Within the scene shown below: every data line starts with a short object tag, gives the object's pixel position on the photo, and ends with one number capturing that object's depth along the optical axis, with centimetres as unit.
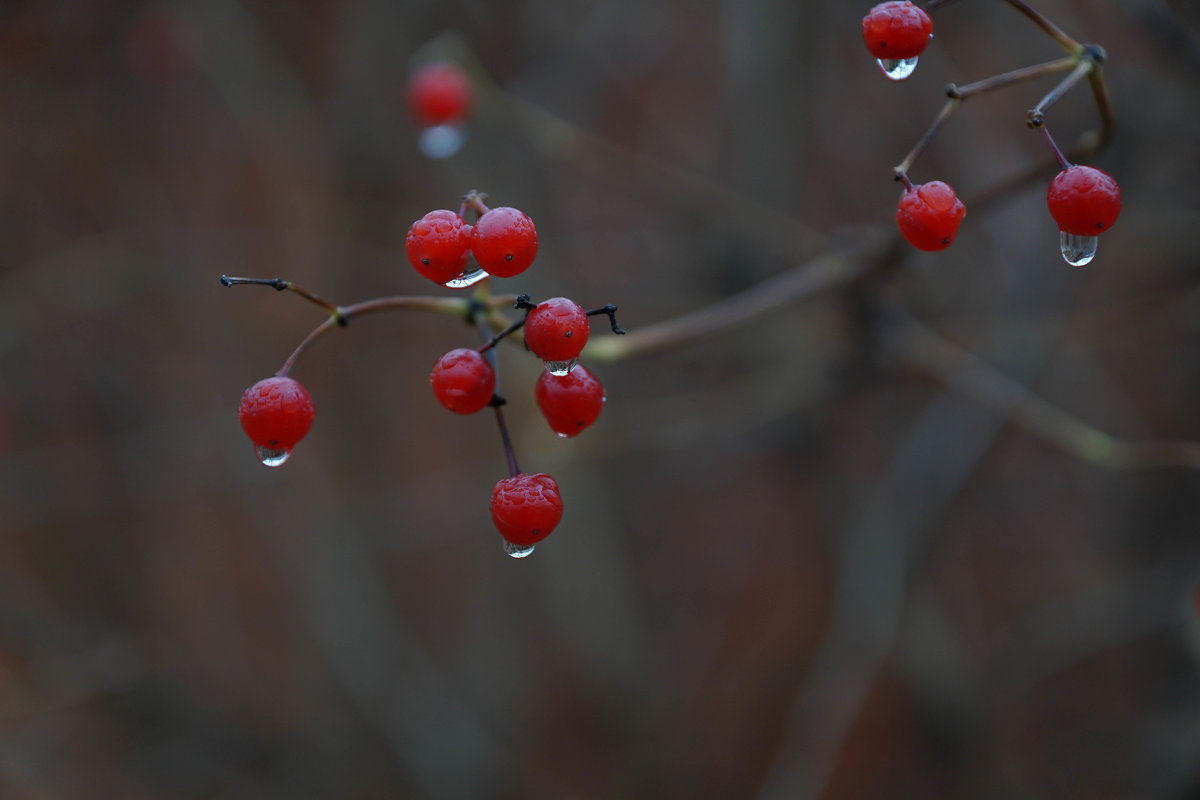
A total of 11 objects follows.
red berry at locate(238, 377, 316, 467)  40
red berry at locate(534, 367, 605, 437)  40
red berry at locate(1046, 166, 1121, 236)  39
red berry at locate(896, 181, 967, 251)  39
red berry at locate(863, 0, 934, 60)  39
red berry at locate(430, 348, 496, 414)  40
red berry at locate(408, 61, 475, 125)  54
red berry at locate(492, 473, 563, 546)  40
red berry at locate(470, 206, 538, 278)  39
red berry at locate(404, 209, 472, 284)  40
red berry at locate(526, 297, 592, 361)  39
